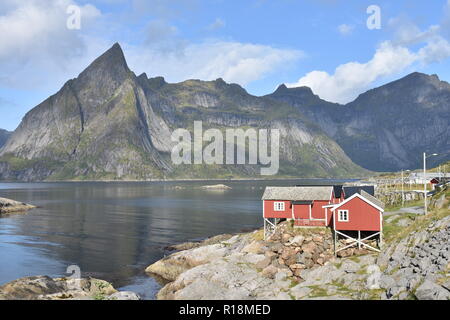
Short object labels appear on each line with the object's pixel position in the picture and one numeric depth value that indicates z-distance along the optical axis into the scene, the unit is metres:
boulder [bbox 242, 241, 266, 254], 50.00
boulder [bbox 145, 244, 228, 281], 53.97
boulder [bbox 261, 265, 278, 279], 42.72
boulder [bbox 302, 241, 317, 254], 45.53
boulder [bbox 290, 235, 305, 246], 48.33
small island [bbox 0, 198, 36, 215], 126.62
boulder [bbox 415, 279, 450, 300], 26.70
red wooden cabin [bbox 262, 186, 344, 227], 55.72
